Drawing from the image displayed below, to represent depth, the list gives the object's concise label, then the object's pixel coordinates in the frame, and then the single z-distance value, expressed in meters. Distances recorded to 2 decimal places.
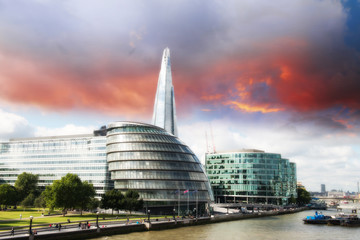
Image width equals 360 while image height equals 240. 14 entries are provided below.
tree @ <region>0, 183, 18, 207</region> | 112.31
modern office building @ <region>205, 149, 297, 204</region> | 192.12
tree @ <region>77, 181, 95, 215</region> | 96.96
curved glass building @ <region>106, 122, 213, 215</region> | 108.62
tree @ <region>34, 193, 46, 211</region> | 109.01
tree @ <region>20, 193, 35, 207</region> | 117.45
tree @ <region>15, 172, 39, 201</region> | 133.36
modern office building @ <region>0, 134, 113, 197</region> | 131.25
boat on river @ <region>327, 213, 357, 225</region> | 107.50
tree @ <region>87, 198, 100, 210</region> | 105.38
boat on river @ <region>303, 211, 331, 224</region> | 107.84
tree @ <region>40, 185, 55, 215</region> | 93.27
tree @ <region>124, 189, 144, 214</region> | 95.69
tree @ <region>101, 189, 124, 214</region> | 96.06
